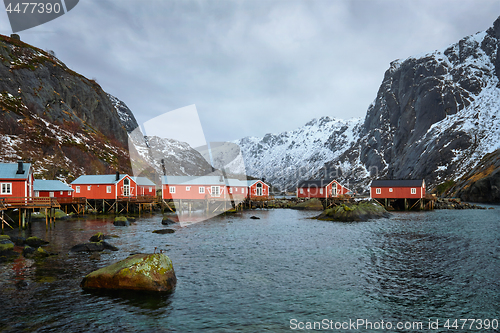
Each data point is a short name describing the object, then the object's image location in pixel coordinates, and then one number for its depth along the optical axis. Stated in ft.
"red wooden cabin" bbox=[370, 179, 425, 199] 284.82
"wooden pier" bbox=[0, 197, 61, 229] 137.05
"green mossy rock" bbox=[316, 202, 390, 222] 193.57
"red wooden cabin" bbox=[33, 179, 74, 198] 214.71
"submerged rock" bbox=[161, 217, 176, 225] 169.71
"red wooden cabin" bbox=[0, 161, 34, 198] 155.22
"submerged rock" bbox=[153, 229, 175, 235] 134.41
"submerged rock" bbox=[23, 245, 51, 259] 85.66
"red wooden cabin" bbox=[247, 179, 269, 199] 299.99
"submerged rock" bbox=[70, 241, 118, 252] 93.25
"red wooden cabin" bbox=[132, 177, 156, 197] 285.54
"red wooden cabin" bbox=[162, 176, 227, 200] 238.68
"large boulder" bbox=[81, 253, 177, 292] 59.16
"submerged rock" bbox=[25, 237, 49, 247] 100.22
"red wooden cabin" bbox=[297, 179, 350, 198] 326.85
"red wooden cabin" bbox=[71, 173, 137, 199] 242.17
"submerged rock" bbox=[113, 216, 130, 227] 162.01
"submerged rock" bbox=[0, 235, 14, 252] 86.02
